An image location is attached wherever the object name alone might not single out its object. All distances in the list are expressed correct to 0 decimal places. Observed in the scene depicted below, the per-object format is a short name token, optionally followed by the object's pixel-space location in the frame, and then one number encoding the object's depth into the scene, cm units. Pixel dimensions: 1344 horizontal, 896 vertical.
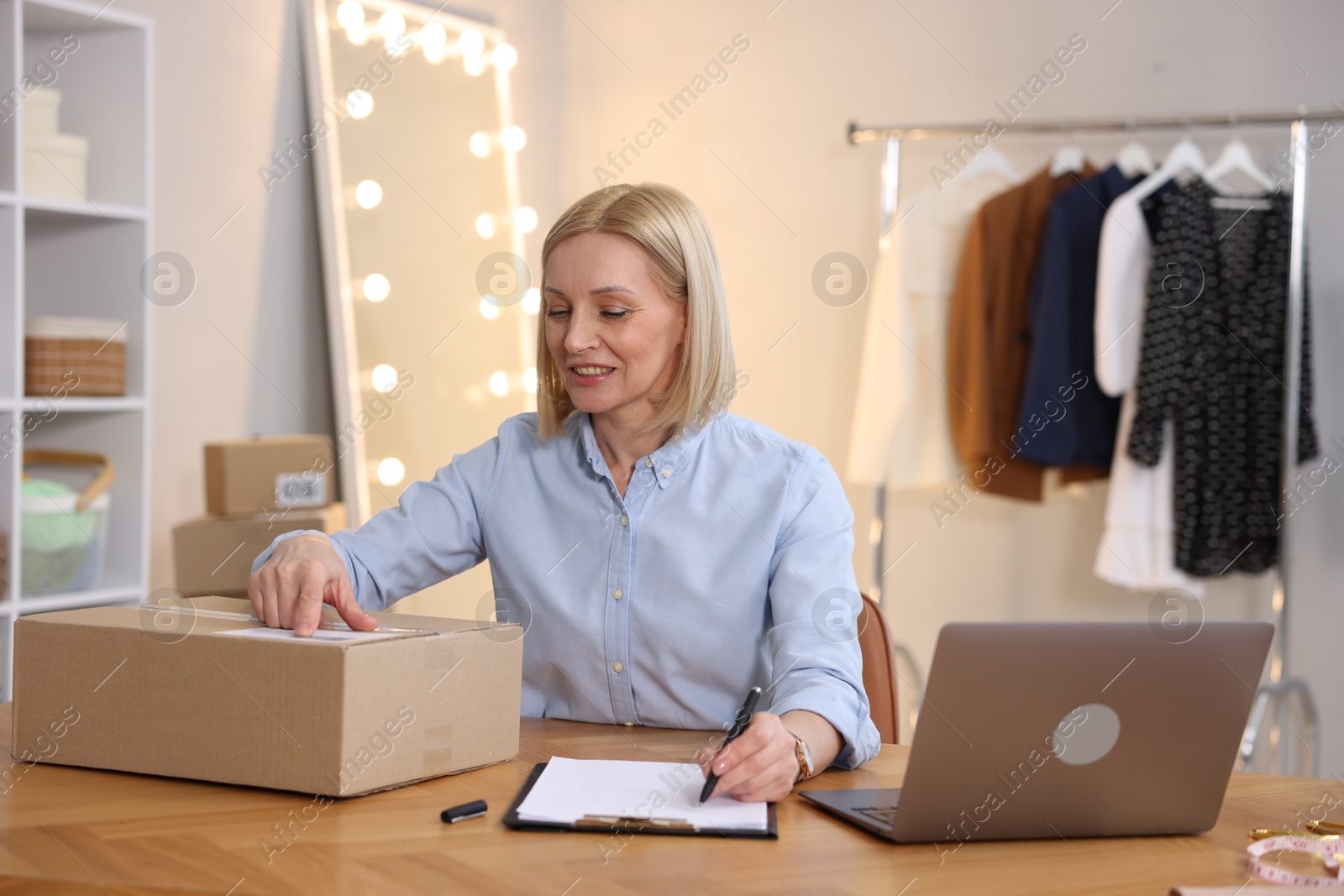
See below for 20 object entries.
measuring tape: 96
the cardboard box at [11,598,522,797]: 102
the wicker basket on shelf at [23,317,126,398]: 232
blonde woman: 143
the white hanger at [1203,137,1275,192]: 289
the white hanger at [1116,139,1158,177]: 299
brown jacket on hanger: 298
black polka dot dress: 274
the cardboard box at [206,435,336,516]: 249
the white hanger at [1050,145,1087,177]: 302
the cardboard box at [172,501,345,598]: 246
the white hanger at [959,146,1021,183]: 317
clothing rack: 271
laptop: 94
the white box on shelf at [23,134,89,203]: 232
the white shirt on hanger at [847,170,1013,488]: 313
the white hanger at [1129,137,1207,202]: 286
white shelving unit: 245
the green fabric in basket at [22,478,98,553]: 228
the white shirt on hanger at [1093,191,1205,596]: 282
